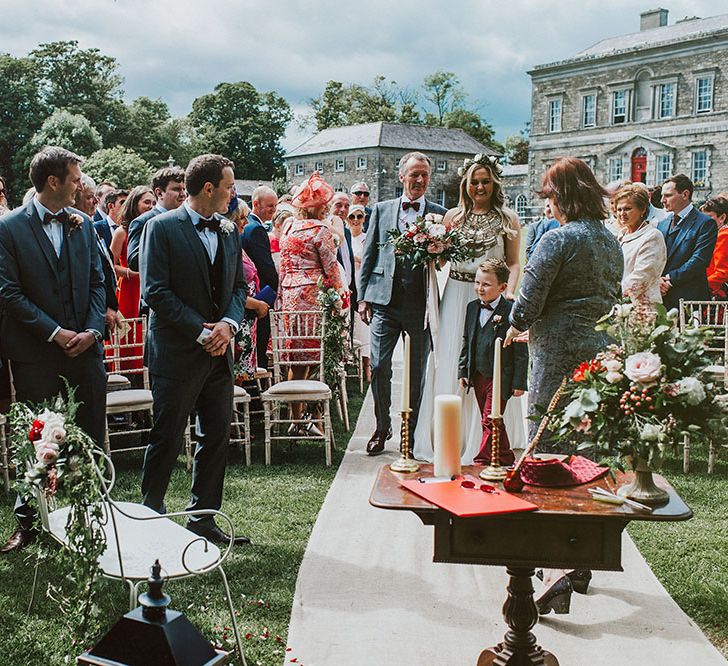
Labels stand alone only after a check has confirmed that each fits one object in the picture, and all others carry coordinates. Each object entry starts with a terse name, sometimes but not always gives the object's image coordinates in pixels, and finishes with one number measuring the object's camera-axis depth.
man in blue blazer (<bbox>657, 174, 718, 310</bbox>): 8.77
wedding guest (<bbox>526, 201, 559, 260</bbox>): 11.69
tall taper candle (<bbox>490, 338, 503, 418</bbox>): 3.23
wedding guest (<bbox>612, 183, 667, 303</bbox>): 6.67
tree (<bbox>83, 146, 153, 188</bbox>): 45.16
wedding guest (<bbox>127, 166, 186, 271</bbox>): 7.01
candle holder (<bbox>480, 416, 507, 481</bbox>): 3.24
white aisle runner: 3.90
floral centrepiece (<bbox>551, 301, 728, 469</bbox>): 2.91
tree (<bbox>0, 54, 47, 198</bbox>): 53.69
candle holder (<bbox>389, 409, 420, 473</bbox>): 3.34
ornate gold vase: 2.97
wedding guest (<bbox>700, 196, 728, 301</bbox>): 9.61
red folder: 2.81
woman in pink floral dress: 7.84
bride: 6.70
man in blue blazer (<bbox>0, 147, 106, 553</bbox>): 5.00
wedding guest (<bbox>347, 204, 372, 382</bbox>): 11.33
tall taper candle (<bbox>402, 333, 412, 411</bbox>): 3.37
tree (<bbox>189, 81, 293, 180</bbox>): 80.56
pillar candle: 3.21
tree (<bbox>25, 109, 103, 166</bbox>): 51.44
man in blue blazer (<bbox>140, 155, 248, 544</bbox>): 4.91
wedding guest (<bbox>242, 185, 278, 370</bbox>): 7.89
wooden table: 2.87
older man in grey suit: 7.25
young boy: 6.41
